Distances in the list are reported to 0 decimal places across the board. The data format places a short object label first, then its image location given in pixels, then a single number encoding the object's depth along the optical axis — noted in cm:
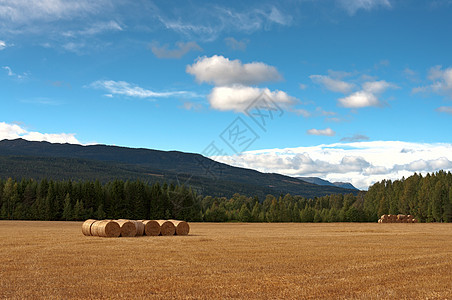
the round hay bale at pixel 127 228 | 3672
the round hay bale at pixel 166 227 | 3925
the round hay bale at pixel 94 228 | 3738
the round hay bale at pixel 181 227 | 3995
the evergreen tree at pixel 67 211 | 9150
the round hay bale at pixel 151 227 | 3825
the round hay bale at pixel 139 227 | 3753
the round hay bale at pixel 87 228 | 3838
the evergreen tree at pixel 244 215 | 10856
